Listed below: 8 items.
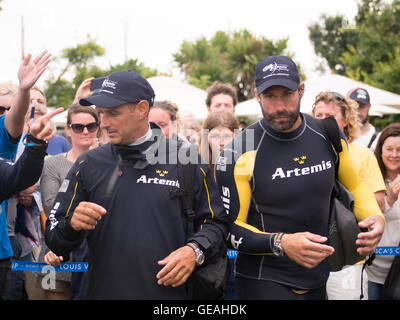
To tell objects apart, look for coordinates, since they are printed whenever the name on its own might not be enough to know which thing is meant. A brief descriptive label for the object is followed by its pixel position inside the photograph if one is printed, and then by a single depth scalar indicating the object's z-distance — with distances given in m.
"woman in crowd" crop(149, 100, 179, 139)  4.84
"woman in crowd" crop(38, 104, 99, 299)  4.20
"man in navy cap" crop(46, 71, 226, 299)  2.68
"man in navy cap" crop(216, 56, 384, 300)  3.02
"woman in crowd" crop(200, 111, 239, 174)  4.82
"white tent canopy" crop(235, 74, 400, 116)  9.42
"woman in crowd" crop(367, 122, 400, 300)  4.45
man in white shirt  5.42
